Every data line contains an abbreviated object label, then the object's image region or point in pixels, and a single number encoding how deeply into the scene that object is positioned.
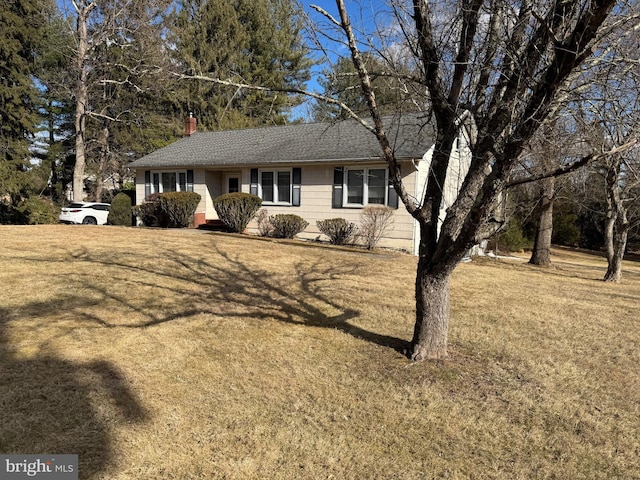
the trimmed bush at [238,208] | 14.80
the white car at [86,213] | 18.73
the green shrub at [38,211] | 18.36
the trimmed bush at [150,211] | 16.89
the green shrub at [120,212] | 18.59
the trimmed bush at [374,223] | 12.66
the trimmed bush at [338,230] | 13.44
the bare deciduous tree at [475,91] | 2.63
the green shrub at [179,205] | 16.12
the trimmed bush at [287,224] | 14.21
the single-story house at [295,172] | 13.16
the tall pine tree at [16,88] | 21.78
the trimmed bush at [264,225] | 14.71
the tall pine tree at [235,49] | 27.20
